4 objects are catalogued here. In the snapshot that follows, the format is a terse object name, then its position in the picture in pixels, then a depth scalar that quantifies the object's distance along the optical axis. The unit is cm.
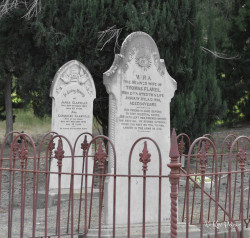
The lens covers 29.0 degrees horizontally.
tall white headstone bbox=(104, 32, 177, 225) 569
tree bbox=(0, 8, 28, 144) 1366
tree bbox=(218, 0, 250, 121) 1577
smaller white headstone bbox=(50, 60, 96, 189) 989
